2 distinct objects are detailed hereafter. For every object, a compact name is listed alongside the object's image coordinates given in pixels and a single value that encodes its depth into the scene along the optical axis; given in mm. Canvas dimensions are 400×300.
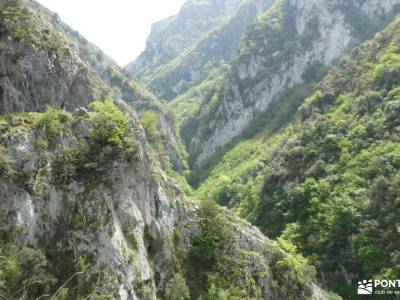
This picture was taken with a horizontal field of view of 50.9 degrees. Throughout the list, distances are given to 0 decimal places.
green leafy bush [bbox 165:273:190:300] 39344
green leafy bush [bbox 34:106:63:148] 38344
